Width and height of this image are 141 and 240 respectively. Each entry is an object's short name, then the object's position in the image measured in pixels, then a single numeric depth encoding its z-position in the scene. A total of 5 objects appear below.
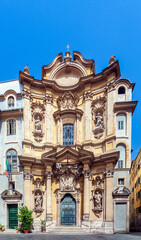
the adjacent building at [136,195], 29.06
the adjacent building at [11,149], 21.55
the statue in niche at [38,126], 24.77
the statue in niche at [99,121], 23.69
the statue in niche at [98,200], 21.09
